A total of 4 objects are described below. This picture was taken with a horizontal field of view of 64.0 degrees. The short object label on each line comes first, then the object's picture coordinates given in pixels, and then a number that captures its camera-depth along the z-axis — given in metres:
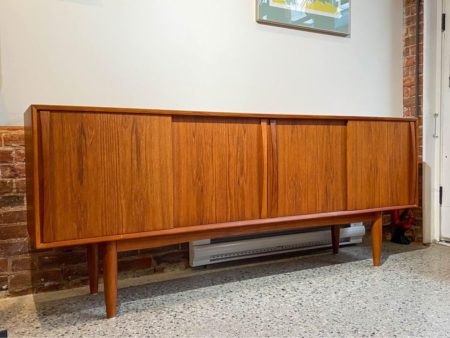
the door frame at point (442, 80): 2.61
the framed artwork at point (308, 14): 2.27
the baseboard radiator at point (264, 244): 2.12
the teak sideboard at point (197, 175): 1.38
